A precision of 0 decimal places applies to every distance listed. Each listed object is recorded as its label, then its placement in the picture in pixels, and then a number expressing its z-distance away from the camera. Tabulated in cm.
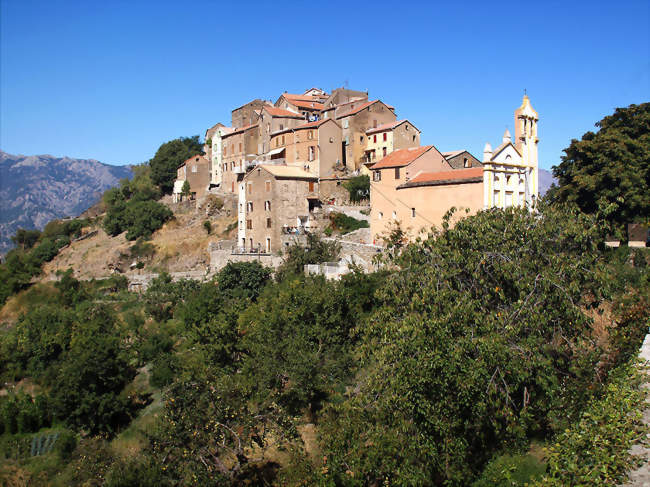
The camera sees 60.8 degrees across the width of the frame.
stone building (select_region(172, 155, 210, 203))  6938
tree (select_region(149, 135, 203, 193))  7750
